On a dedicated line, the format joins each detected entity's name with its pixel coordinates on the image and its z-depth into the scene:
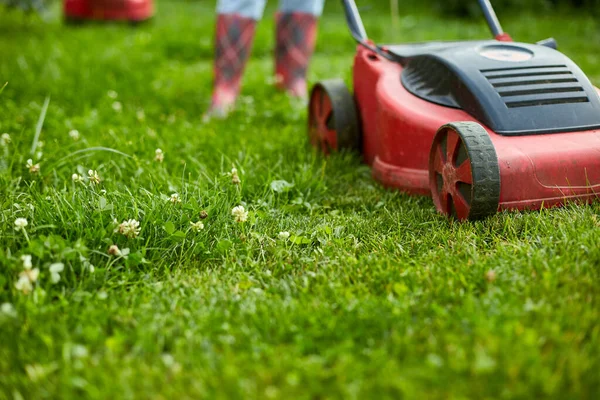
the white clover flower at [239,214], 1.60
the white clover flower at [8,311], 1.22
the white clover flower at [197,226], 1.54
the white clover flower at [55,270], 1.33
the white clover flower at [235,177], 1.81
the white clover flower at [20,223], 1.44
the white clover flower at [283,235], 1.60
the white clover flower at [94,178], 1.69
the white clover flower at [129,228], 1.48
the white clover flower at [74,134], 2.22
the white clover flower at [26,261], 1.31
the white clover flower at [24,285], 1.29
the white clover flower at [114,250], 1.42
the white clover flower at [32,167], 1.85
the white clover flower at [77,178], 1.70
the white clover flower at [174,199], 1.62
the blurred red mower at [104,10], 5.31
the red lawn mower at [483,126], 1.57
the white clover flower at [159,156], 1.98
